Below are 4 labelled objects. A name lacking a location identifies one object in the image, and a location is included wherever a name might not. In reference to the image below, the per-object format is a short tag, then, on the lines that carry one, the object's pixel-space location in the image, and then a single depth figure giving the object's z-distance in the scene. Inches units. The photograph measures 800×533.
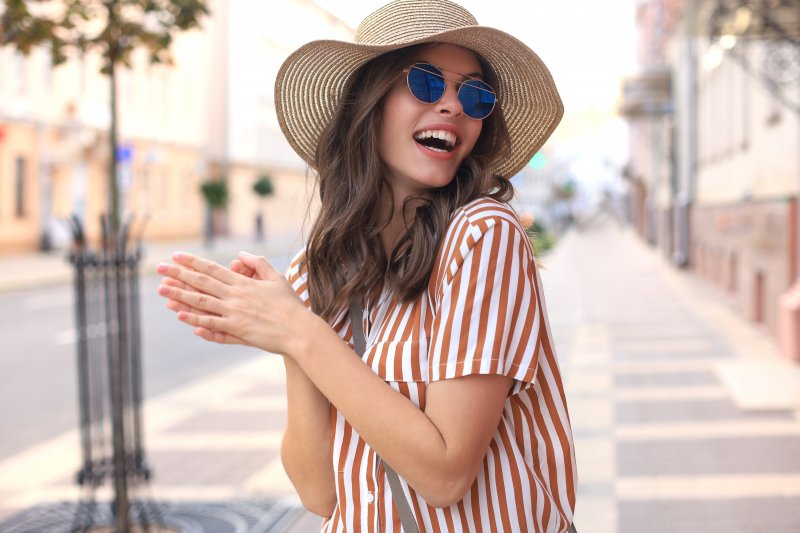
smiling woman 62.6
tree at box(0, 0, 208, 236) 192.2
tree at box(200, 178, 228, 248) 1496.1
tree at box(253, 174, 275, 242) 1791.3
